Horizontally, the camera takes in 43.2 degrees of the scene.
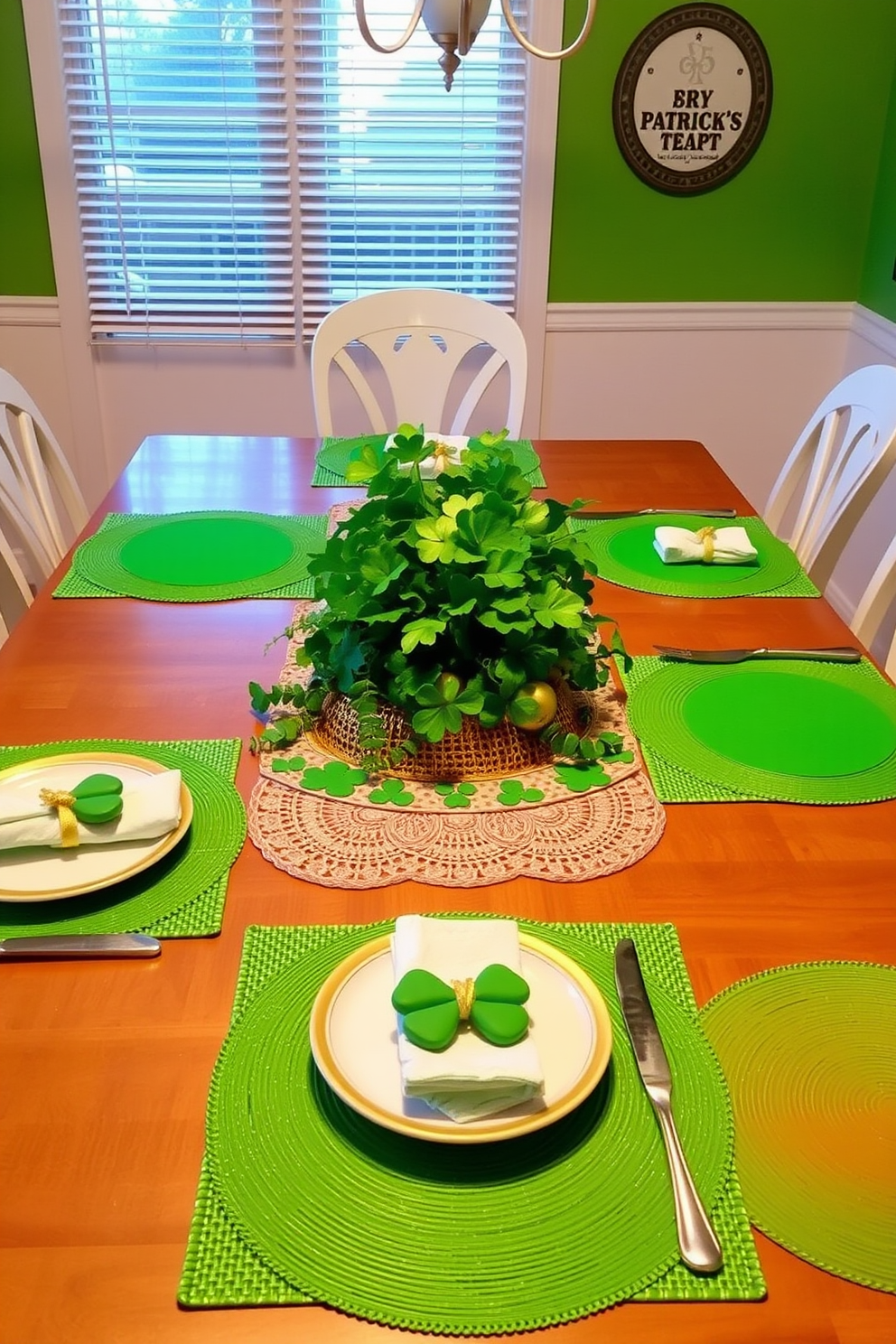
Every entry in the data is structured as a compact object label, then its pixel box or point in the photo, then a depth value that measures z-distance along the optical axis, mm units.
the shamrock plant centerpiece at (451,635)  1076
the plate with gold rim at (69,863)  911
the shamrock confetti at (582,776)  1095
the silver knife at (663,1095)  647
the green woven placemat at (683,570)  1541
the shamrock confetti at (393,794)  1067
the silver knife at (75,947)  867
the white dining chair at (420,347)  2303
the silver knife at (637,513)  1759
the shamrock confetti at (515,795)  1067
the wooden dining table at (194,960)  624
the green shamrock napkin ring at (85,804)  953
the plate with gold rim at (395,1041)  689
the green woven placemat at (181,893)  904
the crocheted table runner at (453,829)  980
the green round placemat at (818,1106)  663
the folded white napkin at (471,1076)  685
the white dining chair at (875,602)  1594
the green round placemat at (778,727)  1111
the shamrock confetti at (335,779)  1079
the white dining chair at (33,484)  1764
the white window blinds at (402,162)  2836
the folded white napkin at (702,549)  1595
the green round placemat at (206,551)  1555
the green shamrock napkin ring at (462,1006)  711
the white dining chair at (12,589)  1646
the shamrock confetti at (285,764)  1110
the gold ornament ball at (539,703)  1094
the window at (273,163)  2799
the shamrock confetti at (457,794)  1062
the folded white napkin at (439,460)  1759
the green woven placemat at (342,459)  1916
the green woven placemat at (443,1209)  627
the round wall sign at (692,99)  2793
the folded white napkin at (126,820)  946
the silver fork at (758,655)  1335
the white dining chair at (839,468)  1777
